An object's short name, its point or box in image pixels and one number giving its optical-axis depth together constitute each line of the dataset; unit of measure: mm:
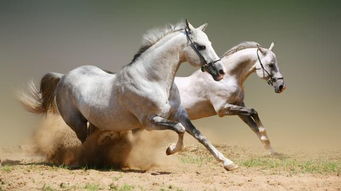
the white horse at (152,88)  11883
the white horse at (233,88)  15844
